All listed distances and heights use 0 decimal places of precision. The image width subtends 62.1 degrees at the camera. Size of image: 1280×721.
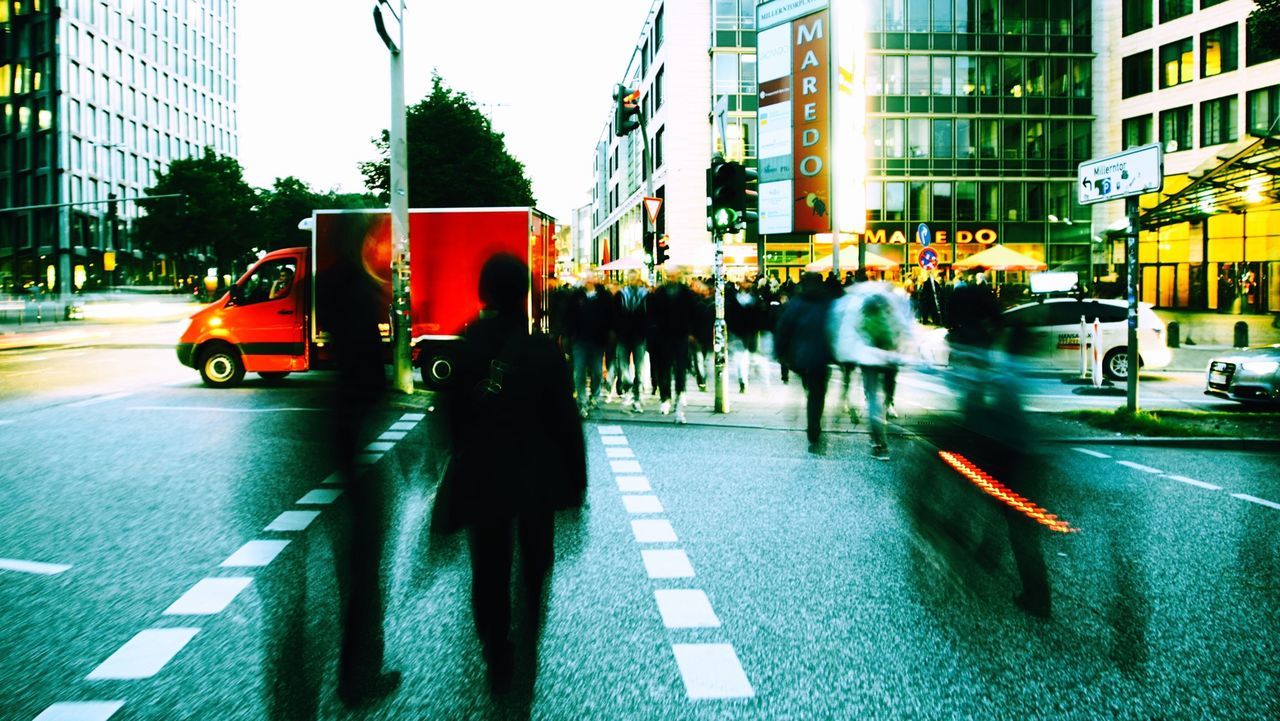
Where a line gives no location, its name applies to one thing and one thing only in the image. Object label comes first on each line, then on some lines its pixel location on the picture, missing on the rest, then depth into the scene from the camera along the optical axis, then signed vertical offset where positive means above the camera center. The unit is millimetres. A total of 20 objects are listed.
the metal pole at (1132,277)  12656 +654
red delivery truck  18172 +735
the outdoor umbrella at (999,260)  34531 +2359
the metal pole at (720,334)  14523 -4
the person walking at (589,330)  14070 +61
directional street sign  11578 +1767
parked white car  19484 -17
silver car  14594 -651
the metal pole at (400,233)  16531 +1609
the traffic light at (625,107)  17359 +3727
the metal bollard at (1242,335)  24984 -109
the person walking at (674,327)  13898 +93
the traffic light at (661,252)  20859 +1627
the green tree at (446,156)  40375 +6824
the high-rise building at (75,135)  72875 +14725
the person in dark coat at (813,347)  10609 -138
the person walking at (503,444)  4316 -447
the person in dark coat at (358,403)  5035 -345
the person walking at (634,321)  14586 +184
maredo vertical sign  39062 +8061
